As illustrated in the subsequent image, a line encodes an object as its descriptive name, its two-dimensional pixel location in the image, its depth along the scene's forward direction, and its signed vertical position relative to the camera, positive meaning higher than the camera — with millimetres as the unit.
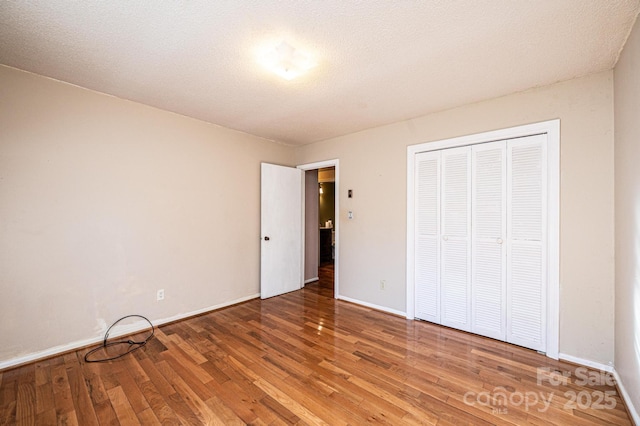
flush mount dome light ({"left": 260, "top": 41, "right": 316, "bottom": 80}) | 1920 +1161
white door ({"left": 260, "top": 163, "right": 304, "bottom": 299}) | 4133 -245
